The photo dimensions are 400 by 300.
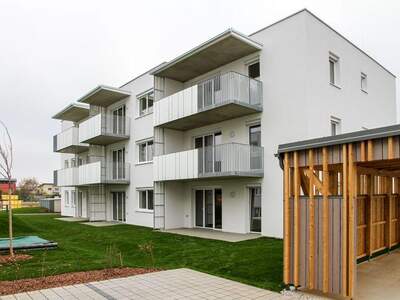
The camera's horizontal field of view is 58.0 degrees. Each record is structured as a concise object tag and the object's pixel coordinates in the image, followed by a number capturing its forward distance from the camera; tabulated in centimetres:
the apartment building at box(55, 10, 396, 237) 1460
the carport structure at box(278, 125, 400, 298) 602
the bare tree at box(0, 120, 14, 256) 1042
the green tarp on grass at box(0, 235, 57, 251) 1171
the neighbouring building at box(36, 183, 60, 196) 7780
